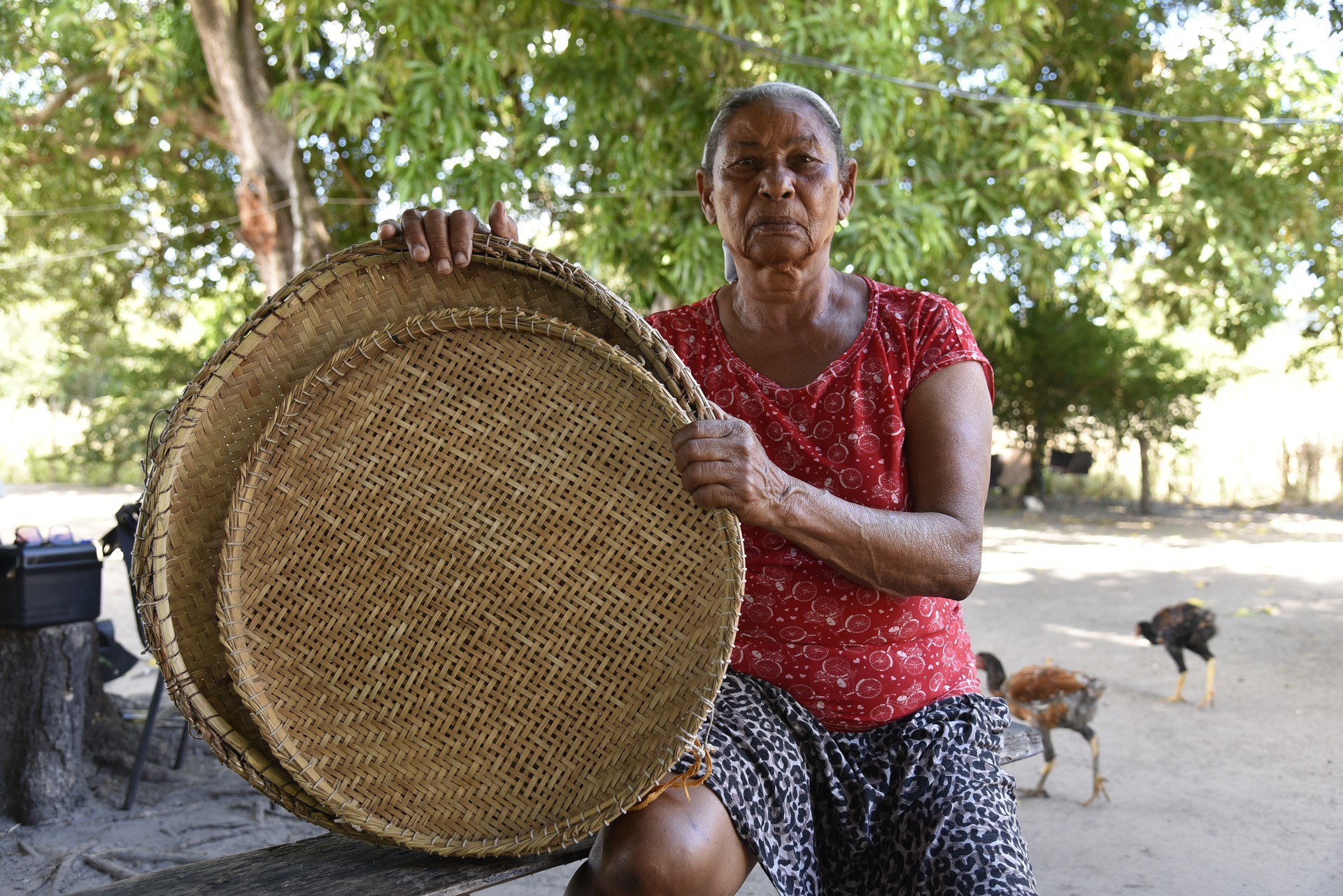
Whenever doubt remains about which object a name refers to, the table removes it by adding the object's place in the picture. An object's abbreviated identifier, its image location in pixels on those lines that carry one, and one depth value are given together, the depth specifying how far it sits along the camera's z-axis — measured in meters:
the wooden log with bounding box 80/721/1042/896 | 1.42
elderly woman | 1.44
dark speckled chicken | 4.49
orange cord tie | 1.42
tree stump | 3.26
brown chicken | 3.53
